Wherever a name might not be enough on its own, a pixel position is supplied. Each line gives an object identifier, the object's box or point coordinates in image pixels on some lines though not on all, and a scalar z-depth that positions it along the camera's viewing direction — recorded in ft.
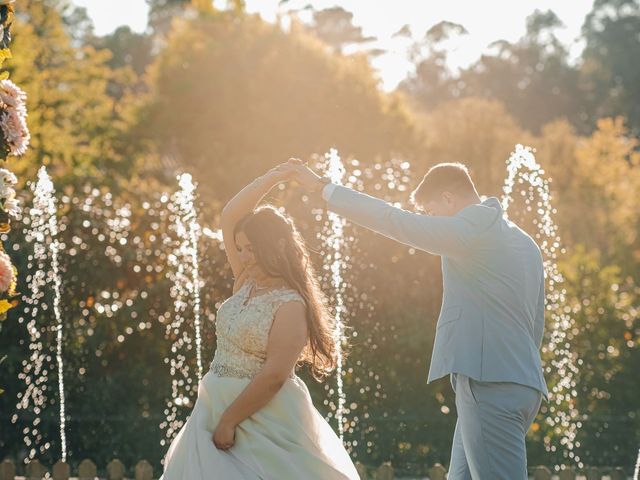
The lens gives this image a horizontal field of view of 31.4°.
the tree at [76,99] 84.99
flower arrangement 16.84
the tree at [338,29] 210.59
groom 14.93
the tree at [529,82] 201.16
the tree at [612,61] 188.14
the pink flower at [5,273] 16.76
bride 13.89
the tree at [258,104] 87.20
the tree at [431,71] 222.89
